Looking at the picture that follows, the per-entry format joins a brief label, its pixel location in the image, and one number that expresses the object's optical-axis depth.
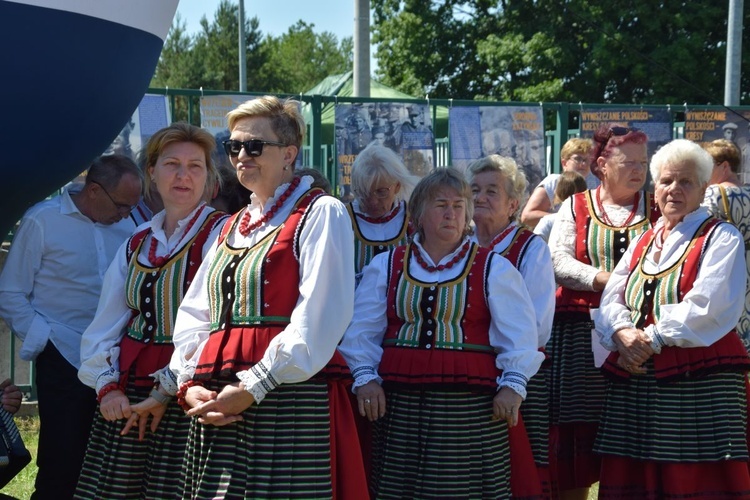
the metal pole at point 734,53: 13.68
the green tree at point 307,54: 56.34
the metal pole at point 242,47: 24.83
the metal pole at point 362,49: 10.40
